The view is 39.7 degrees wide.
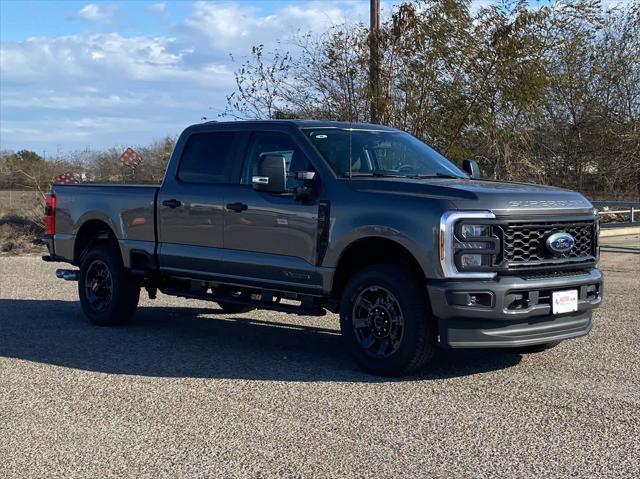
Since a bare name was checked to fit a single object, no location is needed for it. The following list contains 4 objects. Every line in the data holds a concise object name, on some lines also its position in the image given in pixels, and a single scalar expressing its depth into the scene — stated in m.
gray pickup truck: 6.68
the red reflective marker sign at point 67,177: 20.44
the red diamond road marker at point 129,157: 24.62
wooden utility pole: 17.64
